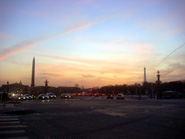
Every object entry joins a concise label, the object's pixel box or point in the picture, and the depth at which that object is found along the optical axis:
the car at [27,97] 60.24
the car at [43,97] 63.22
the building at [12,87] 166.95
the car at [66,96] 69.99
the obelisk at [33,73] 109.81
